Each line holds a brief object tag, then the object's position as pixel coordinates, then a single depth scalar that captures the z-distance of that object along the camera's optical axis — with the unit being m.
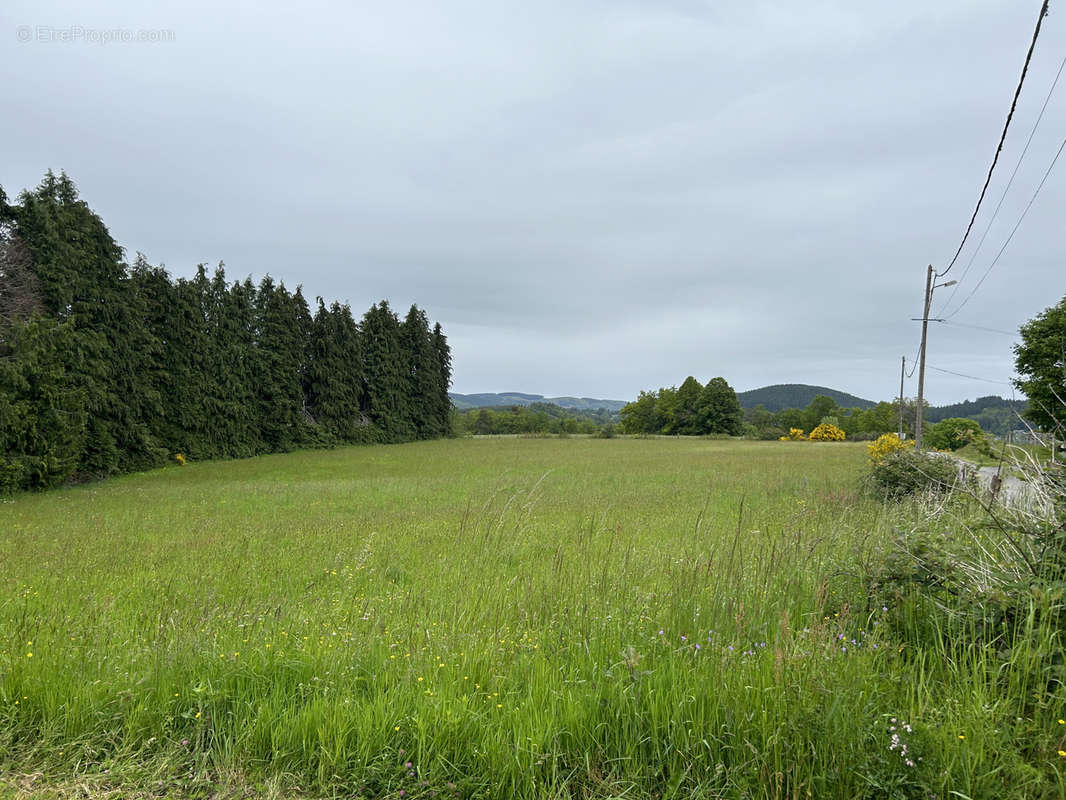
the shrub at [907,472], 10.89
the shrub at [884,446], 15.57
